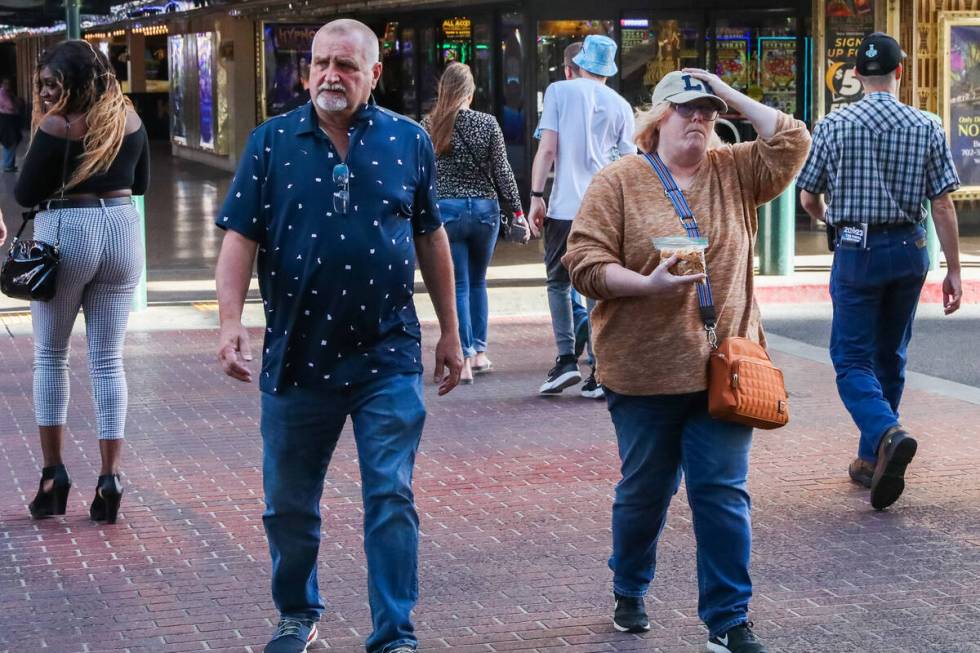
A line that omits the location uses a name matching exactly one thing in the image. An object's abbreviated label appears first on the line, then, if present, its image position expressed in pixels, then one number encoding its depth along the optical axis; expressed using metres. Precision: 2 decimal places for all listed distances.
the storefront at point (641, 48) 36.41
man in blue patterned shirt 8.76
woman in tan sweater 9.15
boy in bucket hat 17.59
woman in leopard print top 17.81
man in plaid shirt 12.91
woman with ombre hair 12.17
